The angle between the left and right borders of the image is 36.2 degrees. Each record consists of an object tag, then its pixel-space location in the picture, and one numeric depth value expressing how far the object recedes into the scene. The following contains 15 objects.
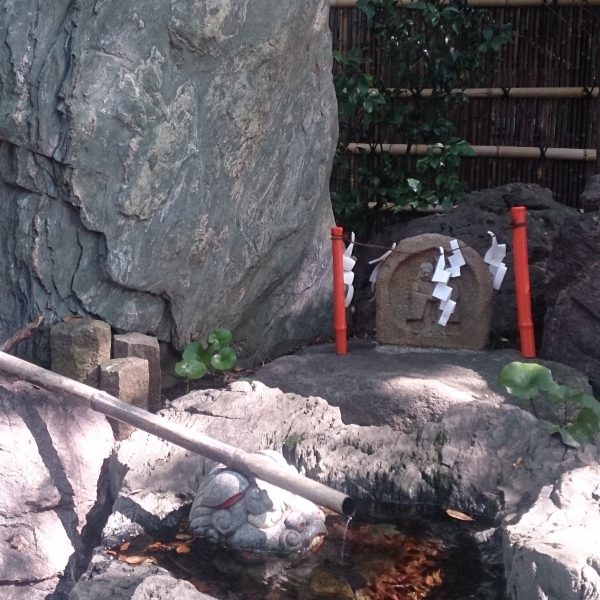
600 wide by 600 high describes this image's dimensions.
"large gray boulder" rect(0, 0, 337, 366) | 4.21
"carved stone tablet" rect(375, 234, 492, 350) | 5.11
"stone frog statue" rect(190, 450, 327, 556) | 2.98
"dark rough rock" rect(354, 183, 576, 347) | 5.54
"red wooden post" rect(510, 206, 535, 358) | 4.91
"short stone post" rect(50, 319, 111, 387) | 4.07
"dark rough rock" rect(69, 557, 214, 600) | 2.40
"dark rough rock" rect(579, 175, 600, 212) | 4.95
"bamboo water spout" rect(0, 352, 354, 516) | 2.78
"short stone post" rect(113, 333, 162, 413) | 4.16
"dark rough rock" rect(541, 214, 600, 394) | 4.83
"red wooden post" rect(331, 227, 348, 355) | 5.04
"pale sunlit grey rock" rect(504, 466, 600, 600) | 2.36
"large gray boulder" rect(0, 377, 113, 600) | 3.00
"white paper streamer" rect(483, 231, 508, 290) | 5.16
